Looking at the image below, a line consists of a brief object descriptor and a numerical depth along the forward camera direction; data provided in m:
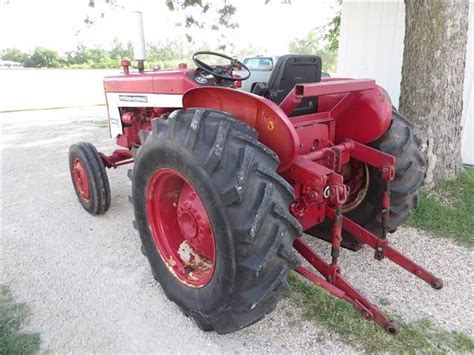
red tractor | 1.69
